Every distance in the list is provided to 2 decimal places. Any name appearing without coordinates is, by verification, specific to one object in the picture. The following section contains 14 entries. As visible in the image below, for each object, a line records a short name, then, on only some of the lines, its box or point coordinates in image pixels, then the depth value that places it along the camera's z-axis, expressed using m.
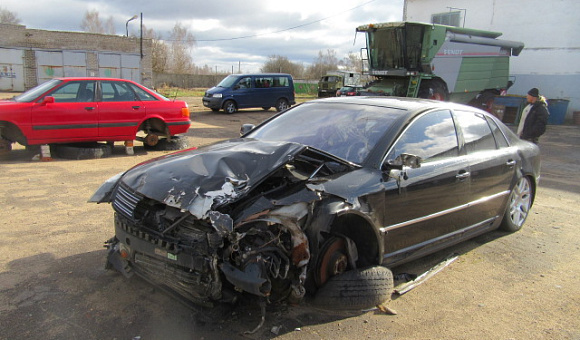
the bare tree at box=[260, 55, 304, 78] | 58.56
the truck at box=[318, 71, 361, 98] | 31.48
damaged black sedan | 2.65
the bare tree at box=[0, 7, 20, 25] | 63.22
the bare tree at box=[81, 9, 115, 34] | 61.06
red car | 7.73
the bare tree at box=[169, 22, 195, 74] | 60.62
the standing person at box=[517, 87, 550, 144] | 8.05
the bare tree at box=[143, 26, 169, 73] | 47.24
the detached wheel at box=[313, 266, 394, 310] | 2.94
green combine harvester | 14.56
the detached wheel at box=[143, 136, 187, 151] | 9.66
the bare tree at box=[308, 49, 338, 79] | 62.53
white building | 19.08
